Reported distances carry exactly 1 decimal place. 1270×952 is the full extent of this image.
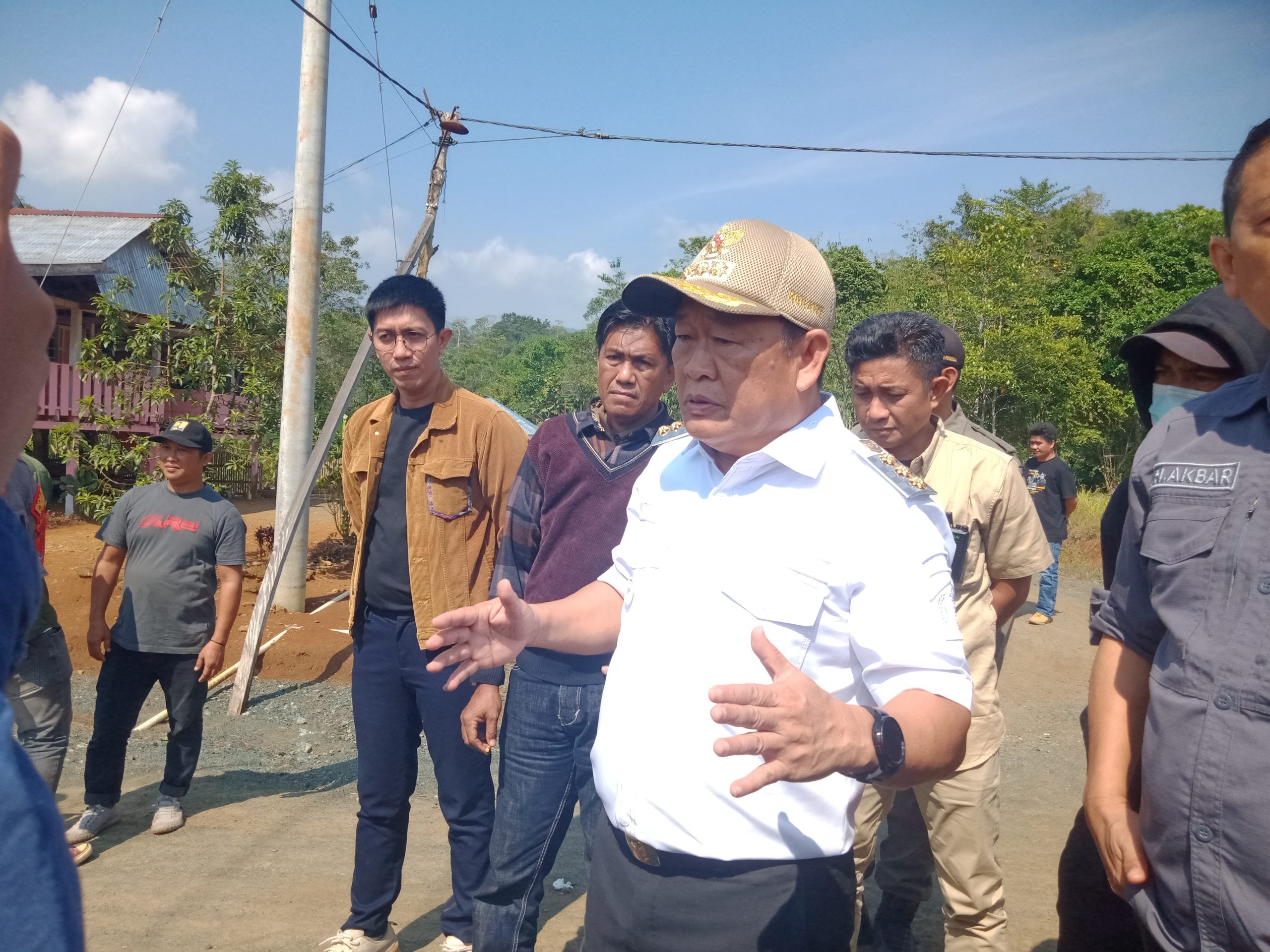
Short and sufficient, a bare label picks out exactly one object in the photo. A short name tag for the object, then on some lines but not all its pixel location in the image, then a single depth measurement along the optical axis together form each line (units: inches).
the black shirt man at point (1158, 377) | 84.0
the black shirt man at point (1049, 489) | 358.9
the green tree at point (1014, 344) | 671.8
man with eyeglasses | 123.3
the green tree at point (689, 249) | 1079.6
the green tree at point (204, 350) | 540.4
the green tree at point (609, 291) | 1210.0
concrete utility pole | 296.8
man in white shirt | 61.1
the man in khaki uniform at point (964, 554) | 113.4
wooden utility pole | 241.3
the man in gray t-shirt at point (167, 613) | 169.9
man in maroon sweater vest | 109.6
